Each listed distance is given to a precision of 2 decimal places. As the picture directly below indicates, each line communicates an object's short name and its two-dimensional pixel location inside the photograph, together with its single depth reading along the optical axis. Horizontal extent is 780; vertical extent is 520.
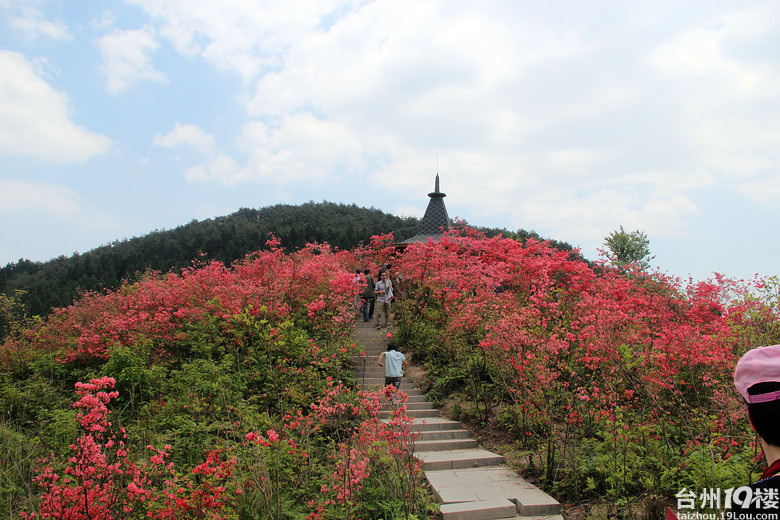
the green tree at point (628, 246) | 20.31
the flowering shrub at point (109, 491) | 3.61
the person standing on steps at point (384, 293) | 11.97
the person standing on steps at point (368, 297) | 12.37
